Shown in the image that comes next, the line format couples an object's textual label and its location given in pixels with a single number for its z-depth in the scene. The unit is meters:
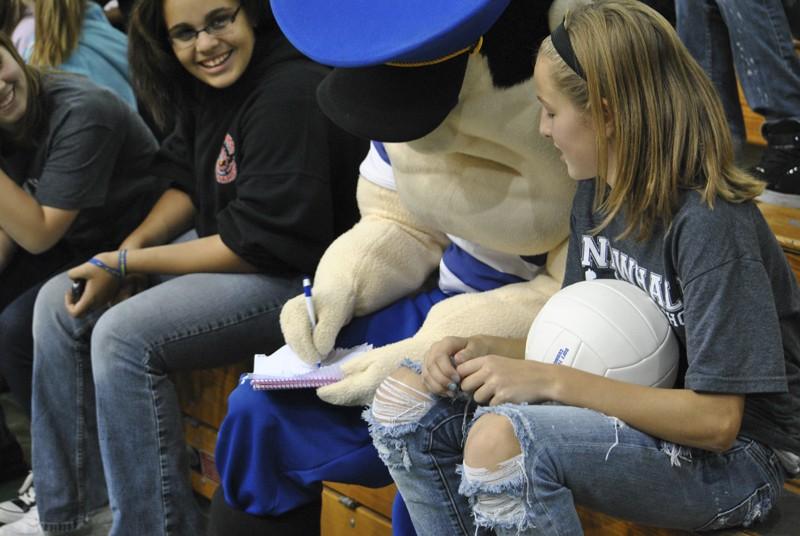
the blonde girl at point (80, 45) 3.08
